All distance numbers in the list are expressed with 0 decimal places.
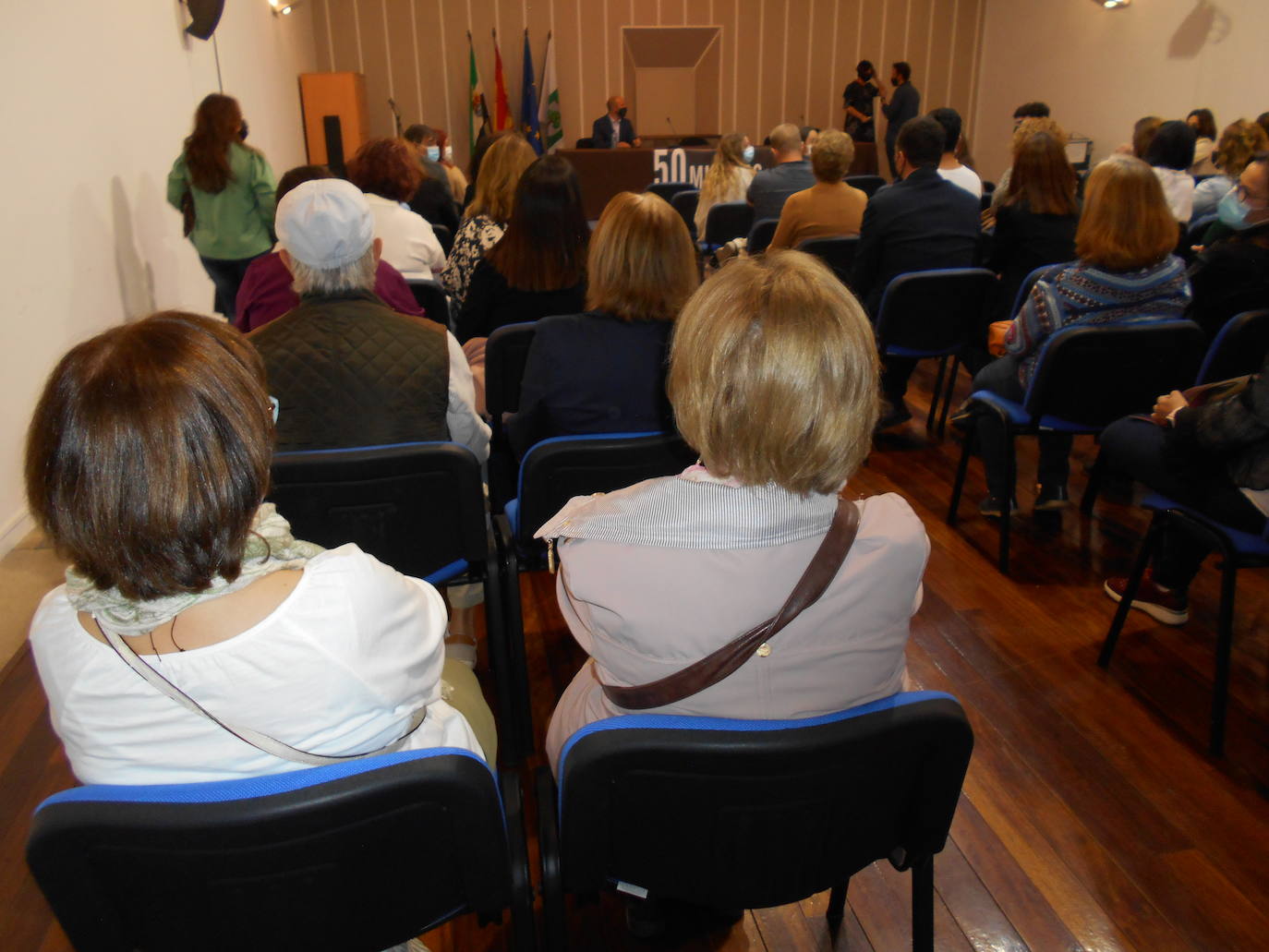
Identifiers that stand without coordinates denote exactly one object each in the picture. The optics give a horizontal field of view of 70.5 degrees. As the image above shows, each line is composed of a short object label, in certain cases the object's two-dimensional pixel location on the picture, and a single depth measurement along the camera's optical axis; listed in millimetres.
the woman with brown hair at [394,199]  3709
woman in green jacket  4633
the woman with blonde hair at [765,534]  1070
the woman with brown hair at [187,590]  875
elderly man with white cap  1919
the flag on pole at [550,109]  10672
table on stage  9305
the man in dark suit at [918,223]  3814
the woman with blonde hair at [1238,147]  4223
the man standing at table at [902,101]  10164
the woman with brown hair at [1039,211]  3619
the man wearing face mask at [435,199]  5172
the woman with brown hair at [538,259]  2773
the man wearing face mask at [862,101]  10633
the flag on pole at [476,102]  10375
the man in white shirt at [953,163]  4762
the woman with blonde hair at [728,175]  6309
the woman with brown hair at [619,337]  2146
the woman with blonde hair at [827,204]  4469
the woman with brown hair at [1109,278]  2645
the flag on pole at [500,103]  10492
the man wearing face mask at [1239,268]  2736
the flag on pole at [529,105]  10508
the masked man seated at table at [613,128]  10320
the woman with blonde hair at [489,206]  3463
